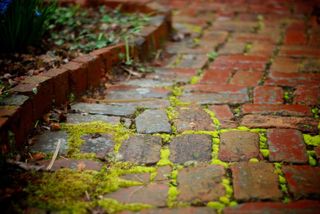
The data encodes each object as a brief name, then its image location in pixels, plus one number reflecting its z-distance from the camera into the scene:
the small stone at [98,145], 2.42
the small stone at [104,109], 2.64
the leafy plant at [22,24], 2.77
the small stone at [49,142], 2.43
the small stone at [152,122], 2.52
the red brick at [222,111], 2.59
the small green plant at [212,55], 3.12
